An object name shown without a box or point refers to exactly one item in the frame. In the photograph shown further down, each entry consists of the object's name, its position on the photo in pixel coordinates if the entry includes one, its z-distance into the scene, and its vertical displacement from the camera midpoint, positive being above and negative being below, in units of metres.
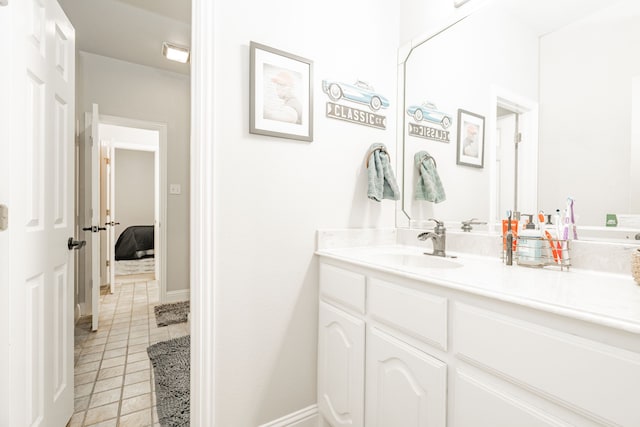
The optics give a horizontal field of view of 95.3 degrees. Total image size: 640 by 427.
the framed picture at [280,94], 1.29 +0.54
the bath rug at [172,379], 1.51 -1.06
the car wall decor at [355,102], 1.52 +0.60
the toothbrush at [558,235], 1.04 -0.08
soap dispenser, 1.08 -0.14
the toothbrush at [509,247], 1.14 -0.14
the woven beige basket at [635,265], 0.83 -0.15
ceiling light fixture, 2.65 +1.47
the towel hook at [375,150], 1.61 +0.33
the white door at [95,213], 2.55 -0.04
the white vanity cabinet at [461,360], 0.57 -0.38
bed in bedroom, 5.54 -0.68
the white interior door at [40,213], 1.02 -0.02
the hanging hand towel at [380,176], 1.56 +0.19
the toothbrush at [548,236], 1.05 -0.09
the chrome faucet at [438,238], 1.41 -0.13
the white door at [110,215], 3.56 -0.08
